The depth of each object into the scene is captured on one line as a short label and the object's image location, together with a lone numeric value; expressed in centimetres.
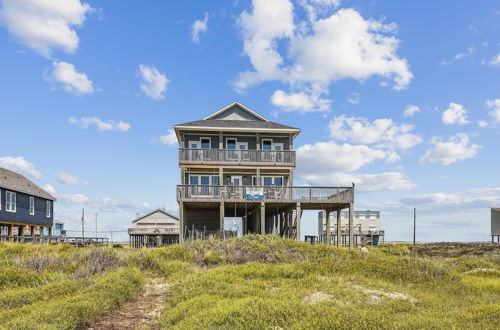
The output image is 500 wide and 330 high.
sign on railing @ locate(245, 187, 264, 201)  2288
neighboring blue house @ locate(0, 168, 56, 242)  3066
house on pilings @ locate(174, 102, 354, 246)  2289
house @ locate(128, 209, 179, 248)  3624
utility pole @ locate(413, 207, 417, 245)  6122
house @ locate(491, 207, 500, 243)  4841
